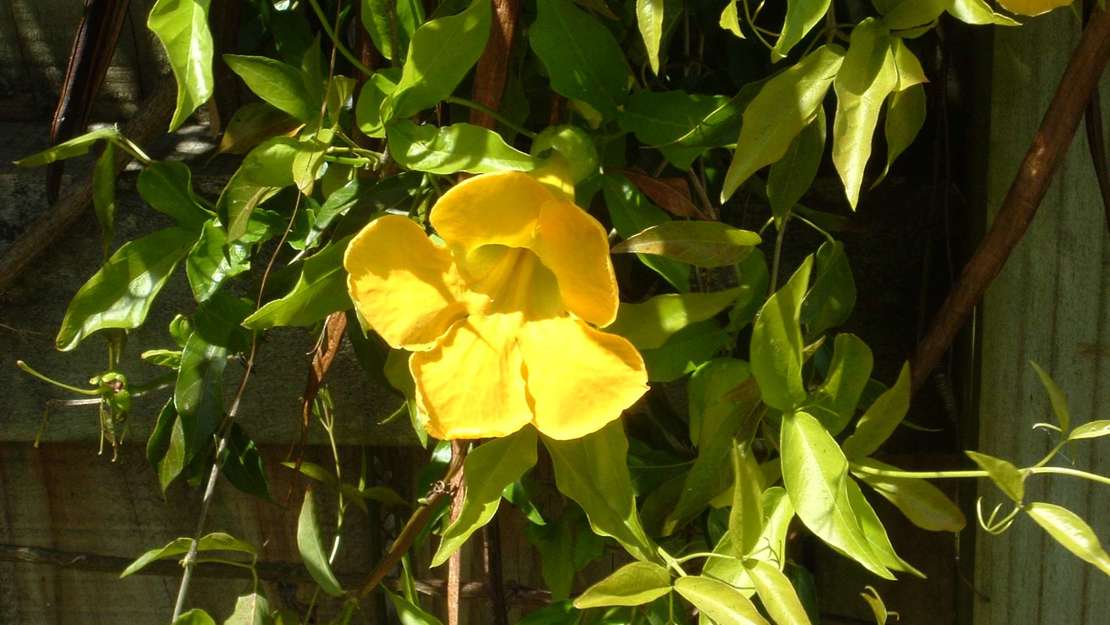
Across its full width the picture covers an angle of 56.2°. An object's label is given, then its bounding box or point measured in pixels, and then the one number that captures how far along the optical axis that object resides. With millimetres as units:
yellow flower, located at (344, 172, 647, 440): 523
